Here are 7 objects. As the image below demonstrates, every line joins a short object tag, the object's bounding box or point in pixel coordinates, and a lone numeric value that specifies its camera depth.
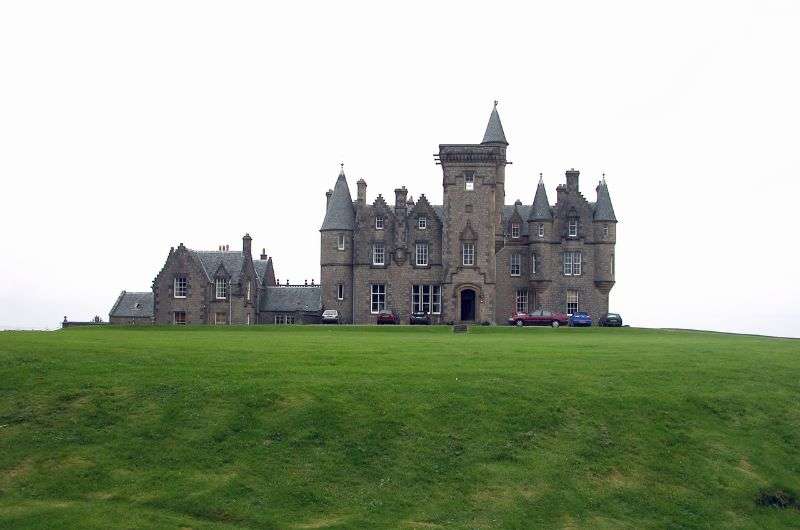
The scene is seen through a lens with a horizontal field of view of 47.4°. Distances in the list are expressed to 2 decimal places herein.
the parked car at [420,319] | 77.69
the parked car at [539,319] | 73.56
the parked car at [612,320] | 77.88
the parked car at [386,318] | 77.44
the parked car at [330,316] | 80.38
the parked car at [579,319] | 74.19
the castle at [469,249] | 79.12
